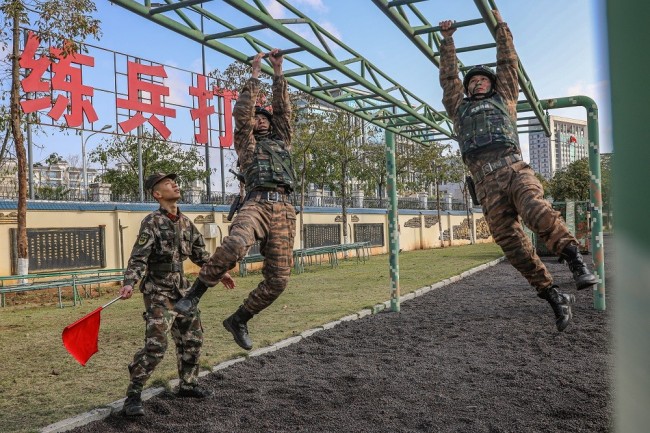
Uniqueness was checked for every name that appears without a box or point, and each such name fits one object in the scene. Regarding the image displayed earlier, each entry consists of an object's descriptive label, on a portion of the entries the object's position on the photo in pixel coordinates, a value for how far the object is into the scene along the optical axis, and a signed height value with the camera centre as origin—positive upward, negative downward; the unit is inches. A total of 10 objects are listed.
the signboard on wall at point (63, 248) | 525.3 -24.0
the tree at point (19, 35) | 452.1 +152.1
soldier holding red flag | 161.8 -18.6
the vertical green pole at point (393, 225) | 328.5 -6.6
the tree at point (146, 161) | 984.3 +106.8
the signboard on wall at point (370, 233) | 1013.2 -34.7
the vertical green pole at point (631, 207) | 23.5 +0.0
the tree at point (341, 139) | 878.4 +121.6
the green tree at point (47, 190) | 933.4 +56.7
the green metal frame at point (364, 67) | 140.2 +48.5
